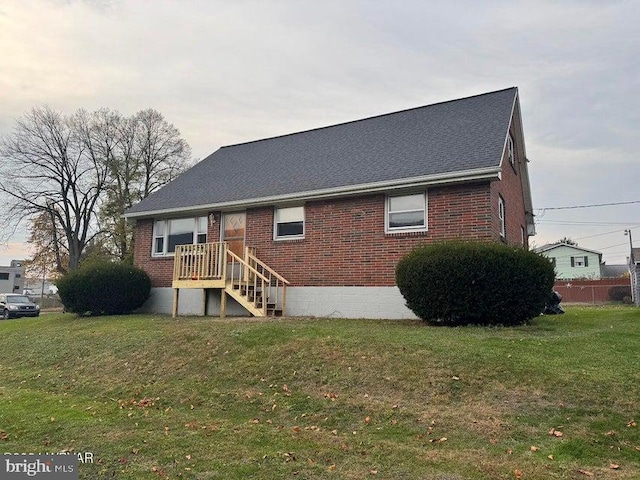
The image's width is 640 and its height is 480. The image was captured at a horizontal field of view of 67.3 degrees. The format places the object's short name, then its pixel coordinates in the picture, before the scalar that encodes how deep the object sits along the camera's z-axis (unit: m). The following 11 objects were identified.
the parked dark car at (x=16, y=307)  28.28
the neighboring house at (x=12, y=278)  73.94
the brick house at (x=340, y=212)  11.67
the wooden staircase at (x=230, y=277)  13.23
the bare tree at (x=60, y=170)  34.69
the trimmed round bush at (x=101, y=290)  15.77
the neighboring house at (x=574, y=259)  51.52
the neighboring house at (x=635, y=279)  25.28
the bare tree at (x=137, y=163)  37.03
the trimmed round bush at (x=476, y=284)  9.34
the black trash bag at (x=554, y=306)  13.59
